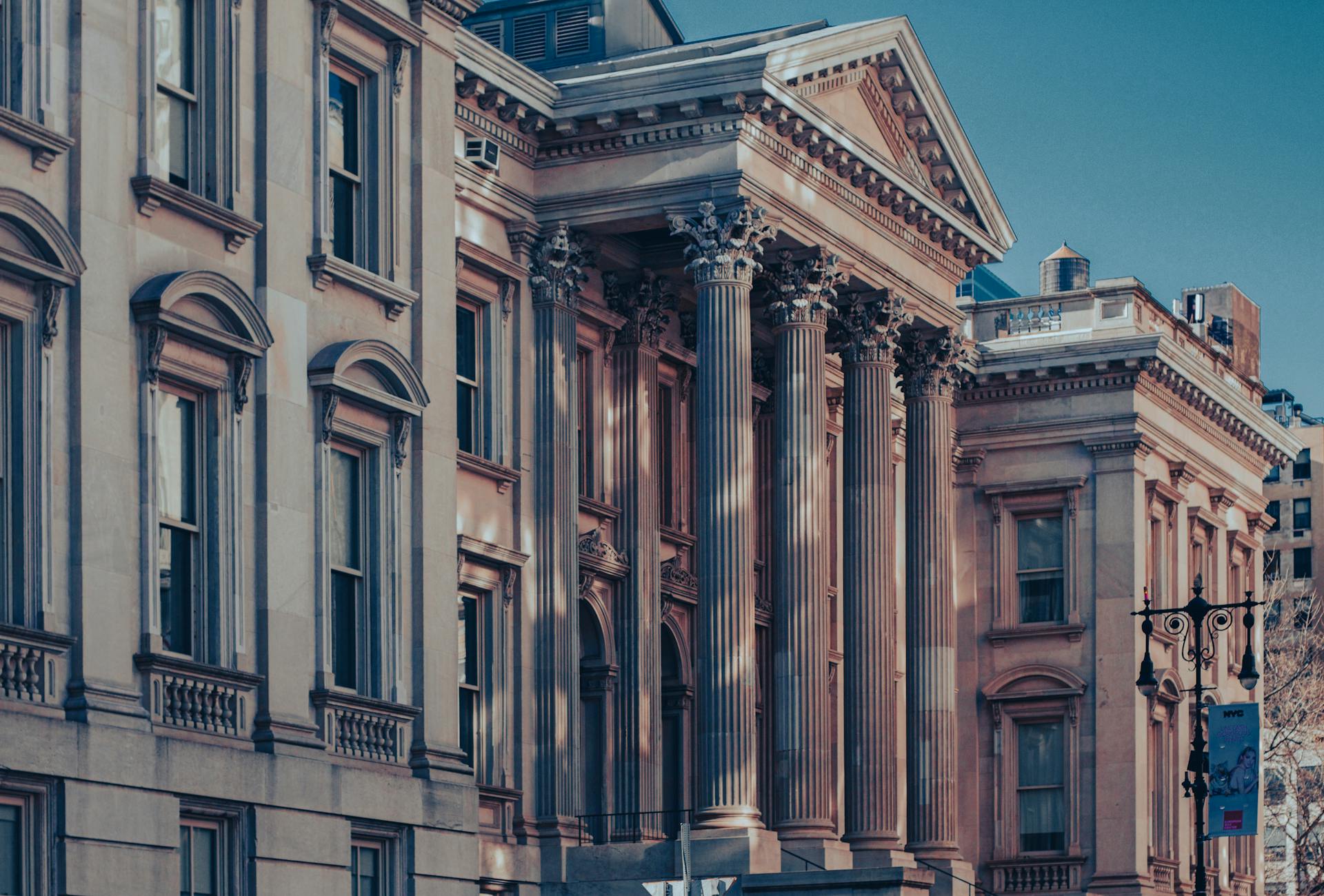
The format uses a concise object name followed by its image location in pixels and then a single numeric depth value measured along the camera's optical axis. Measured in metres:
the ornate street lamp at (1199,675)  38.28
